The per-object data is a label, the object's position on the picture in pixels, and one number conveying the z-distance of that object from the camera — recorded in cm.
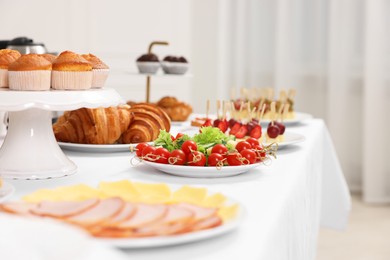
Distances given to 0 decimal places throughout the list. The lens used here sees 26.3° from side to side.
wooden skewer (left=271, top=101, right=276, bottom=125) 181
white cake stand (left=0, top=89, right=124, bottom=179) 129
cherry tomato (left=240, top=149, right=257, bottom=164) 139
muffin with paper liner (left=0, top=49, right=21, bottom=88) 133
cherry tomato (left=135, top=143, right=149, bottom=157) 143
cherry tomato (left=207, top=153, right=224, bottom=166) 136
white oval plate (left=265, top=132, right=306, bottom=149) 170
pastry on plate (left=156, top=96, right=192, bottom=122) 221
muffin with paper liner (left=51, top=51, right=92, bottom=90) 132
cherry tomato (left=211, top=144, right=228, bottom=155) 139
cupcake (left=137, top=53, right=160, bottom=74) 234
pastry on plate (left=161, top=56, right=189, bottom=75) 239
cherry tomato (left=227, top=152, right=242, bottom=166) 137
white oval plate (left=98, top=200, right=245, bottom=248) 93
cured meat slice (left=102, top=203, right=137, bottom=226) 95
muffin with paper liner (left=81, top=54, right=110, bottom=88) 140
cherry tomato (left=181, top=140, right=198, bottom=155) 138
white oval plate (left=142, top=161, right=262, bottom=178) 134
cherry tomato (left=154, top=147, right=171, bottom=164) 139
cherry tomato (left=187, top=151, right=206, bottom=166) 136
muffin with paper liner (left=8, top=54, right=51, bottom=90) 128
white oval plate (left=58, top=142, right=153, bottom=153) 158
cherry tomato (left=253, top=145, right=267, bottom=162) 143
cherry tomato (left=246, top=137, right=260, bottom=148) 144
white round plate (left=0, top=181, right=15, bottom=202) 109
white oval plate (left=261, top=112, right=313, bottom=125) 221
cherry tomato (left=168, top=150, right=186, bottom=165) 137
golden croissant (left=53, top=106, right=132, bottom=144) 158
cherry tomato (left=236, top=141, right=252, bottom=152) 142
